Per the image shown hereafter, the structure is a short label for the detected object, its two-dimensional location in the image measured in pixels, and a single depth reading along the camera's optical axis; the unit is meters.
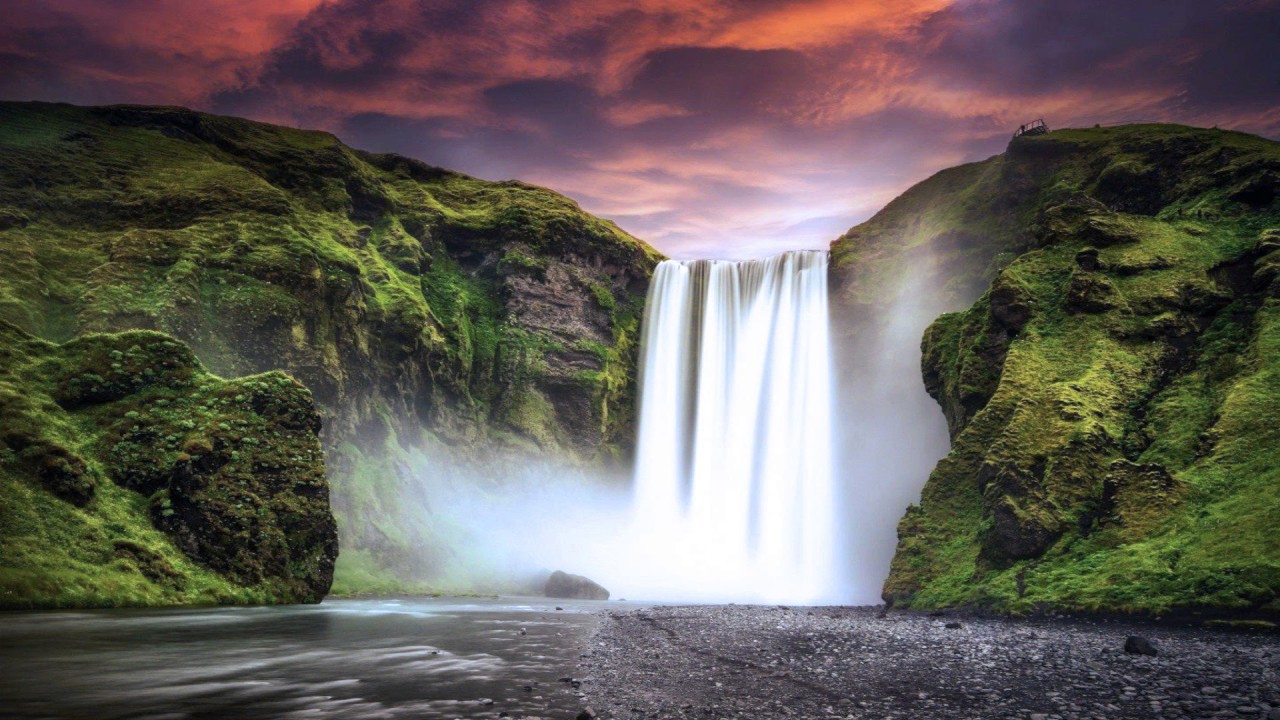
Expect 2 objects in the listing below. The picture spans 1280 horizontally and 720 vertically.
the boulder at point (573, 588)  43.16
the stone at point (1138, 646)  13.32
